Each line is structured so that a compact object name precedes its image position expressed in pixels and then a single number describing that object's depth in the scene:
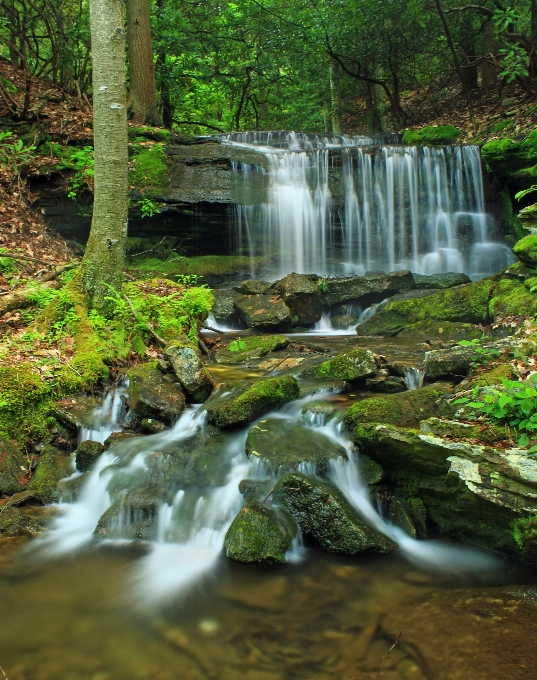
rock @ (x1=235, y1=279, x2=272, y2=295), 10.41
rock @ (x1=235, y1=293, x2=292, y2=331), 9.49
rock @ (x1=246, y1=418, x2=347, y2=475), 4.37
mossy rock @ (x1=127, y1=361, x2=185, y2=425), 5.34
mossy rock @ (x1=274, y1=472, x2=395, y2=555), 3.79
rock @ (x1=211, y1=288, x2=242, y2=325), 9.98
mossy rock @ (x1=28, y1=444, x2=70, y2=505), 4.54
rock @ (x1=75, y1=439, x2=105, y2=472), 4.88
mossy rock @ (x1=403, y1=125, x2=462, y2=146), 14.73
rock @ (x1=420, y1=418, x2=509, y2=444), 3.66
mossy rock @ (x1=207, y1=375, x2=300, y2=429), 5.02
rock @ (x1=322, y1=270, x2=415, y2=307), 10.28
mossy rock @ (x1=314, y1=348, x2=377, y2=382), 5.80
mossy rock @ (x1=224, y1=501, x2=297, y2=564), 3.71
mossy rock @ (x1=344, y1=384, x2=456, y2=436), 4.52
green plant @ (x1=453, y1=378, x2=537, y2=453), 3.48
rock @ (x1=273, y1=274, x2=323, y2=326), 9.70
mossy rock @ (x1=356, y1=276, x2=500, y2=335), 8.61
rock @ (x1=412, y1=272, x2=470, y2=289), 10.33
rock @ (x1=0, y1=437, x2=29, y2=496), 4.55
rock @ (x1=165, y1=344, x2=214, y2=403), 5.70
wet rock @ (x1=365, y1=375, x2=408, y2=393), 5.70
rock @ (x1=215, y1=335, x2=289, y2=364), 7.34
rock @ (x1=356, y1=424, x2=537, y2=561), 3.35
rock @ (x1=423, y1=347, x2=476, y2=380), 5.24
